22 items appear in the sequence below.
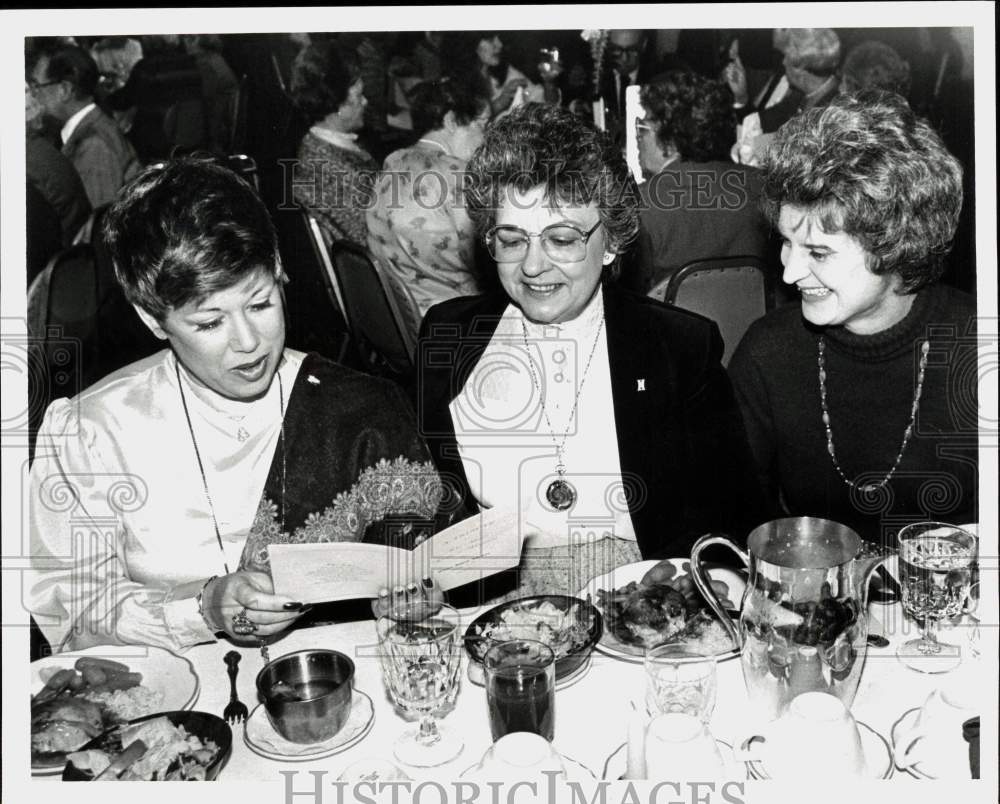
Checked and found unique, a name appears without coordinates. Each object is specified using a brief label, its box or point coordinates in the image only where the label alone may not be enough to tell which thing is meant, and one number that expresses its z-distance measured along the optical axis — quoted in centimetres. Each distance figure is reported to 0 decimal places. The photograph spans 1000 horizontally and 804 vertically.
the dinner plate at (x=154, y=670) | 184
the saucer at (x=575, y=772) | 165
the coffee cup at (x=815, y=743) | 150
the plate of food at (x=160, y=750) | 171
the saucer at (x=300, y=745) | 170
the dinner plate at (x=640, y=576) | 202
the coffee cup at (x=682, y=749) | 150
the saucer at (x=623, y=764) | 167
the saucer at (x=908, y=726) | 165
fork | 178
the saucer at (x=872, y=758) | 162
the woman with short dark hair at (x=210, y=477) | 195
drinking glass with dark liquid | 164
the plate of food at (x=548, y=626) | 182
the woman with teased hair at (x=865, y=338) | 191
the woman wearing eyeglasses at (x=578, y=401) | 196
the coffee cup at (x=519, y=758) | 149
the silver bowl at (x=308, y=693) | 168
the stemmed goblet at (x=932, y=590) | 181
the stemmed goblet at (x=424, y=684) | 170
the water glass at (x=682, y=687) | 167
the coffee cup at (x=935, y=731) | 160
